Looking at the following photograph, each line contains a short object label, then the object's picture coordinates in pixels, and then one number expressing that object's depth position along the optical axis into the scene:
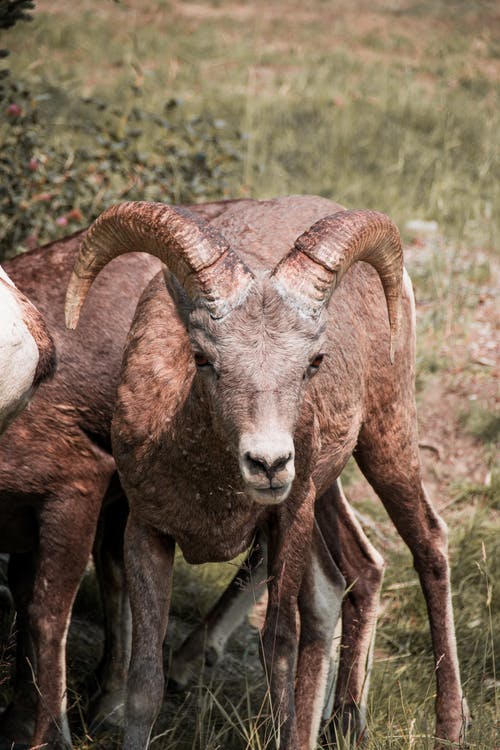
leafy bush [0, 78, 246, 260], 13.88
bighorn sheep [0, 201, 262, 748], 9.09
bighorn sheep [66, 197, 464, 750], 6.91
